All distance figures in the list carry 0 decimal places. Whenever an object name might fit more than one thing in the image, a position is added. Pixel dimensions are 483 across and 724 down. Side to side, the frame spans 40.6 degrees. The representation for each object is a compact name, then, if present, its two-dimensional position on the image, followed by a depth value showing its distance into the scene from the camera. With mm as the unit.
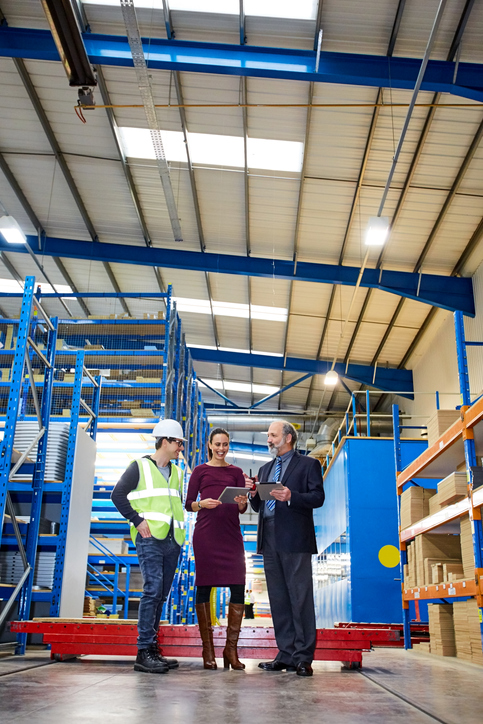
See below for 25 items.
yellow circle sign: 12594
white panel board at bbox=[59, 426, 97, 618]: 7602
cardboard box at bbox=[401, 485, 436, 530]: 8672
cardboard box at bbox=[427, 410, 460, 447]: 7418
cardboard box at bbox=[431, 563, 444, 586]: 7321
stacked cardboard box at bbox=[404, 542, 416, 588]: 8625
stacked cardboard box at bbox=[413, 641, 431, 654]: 8341
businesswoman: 4742
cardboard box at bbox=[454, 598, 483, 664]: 6617
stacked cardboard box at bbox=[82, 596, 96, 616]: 10734
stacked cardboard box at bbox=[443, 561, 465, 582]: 6938
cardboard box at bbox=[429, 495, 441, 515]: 7895
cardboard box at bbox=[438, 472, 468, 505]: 6582
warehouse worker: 4621
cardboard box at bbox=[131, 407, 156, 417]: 11523
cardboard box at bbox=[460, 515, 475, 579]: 6375
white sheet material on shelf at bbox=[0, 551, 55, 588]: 7848
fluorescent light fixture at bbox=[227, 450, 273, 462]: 32694
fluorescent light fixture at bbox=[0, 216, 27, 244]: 12388
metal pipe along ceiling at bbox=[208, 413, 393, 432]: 26766
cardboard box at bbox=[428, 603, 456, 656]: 7602
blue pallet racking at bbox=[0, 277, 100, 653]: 5906
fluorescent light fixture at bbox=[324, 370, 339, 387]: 17328
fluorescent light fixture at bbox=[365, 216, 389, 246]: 11133
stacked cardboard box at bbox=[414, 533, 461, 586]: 8133
